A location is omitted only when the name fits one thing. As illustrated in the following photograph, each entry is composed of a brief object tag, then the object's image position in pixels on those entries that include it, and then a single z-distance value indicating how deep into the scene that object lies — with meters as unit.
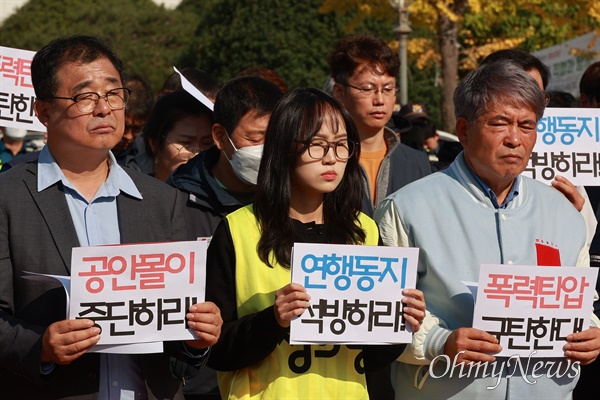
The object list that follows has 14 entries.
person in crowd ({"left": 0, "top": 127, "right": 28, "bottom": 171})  12.51
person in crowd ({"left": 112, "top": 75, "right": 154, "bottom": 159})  6.87
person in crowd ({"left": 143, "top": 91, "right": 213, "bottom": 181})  5.93
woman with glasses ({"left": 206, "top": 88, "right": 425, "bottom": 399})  3.95
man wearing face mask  5.09
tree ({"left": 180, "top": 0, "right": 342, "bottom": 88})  32.25
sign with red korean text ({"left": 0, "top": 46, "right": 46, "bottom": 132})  6.29
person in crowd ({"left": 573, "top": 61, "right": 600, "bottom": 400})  5.32
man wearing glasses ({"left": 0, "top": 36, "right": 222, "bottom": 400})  3.80
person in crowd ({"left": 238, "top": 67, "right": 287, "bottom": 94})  6.54
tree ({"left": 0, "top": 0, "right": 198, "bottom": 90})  43.47
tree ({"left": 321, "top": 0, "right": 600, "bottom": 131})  19.55
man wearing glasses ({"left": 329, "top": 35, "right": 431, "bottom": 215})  6.01
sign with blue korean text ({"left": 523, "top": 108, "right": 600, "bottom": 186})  5.40
